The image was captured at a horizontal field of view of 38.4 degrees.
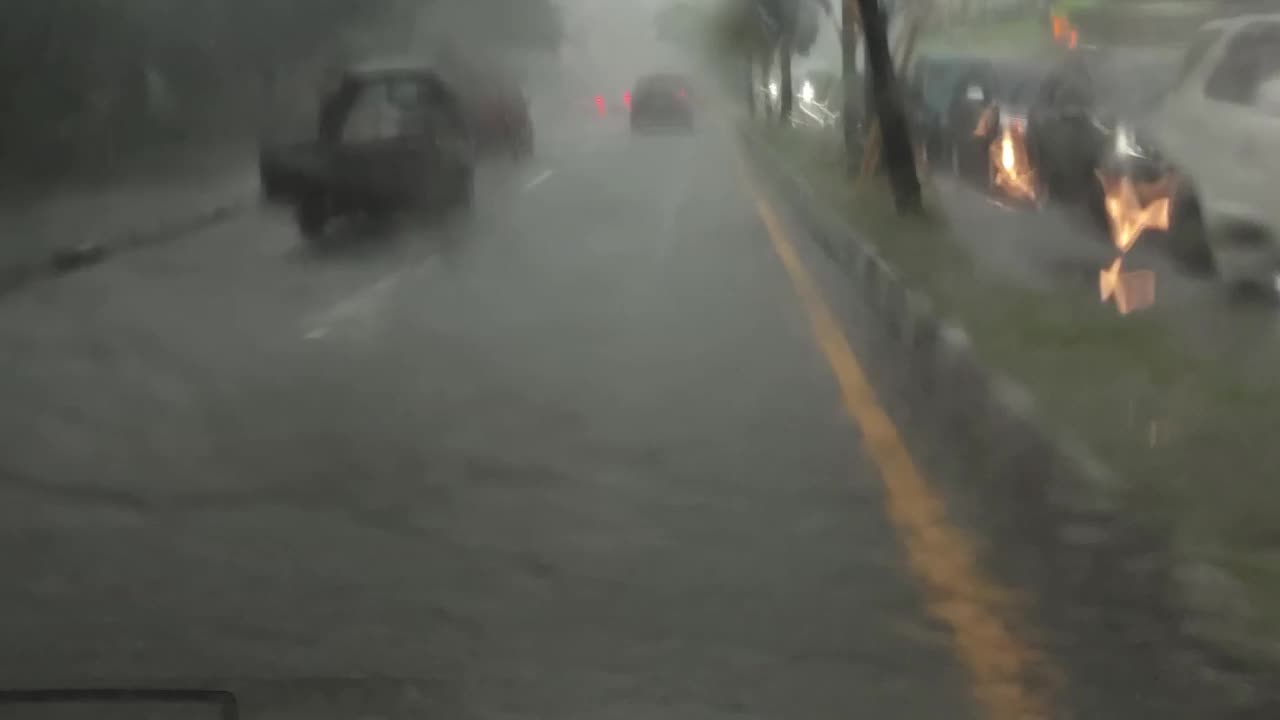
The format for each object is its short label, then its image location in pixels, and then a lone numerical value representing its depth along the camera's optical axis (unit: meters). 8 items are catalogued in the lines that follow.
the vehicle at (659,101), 49.62
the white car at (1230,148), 10.67
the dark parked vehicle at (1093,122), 13.83
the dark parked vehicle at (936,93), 25.20
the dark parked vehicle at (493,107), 27.97
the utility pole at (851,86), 25.72
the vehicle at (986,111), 20.38
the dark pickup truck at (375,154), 19.97
